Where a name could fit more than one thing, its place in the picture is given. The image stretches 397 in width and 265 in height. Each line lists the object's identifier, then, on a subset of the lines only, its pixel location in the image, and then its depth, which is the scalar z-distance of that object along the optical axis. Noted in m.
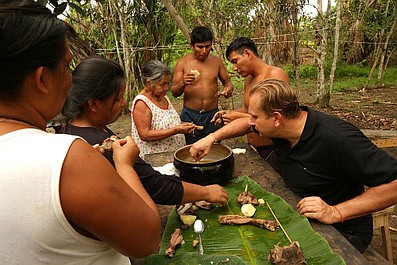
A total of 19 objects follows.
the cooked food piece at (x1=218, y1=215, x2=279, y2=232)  1.66
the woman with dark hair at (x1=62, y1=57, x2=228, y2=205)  1.51
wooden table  1.47
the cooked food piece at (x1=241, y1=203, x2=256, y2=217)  1.80
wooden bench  2.47
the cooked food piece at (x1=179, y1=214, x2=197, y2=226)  1.76
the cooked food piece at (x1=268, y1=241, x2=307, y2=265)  1.35
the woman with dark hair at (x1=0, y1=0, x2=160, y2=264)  0.76
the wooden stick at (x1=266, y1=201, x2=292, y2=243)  1.57
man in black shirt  1.77
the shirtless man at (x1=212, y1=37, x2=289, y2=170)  3.17
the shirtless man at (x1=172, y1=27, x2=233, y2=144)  4.41
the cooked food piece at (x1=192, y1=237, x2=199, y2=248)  1.58
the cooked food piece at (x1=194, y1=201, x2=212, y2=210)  1.91
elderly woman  3.24
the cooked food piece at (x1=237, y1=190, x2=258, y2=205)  1.91
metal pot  1.97
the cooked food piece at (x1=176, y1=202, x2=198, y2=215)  1.86
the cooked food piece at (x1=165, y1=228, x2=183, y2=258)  1.50
